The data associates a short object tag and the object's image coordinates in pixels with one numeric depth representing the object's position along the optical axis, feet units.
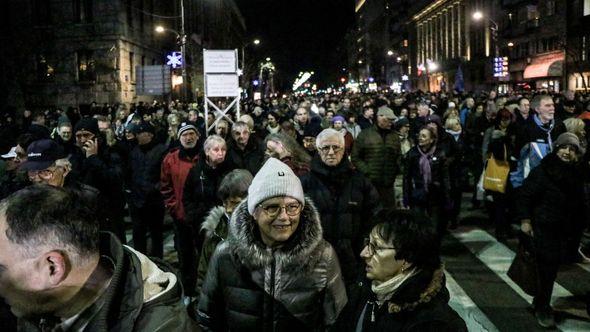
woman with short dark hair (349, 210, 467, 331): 8.54
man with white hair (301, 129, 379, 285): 17.29
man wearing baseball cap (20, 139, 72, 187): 16.66
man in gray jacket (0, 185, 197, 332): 5.85
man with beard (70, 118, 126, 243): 22.07
